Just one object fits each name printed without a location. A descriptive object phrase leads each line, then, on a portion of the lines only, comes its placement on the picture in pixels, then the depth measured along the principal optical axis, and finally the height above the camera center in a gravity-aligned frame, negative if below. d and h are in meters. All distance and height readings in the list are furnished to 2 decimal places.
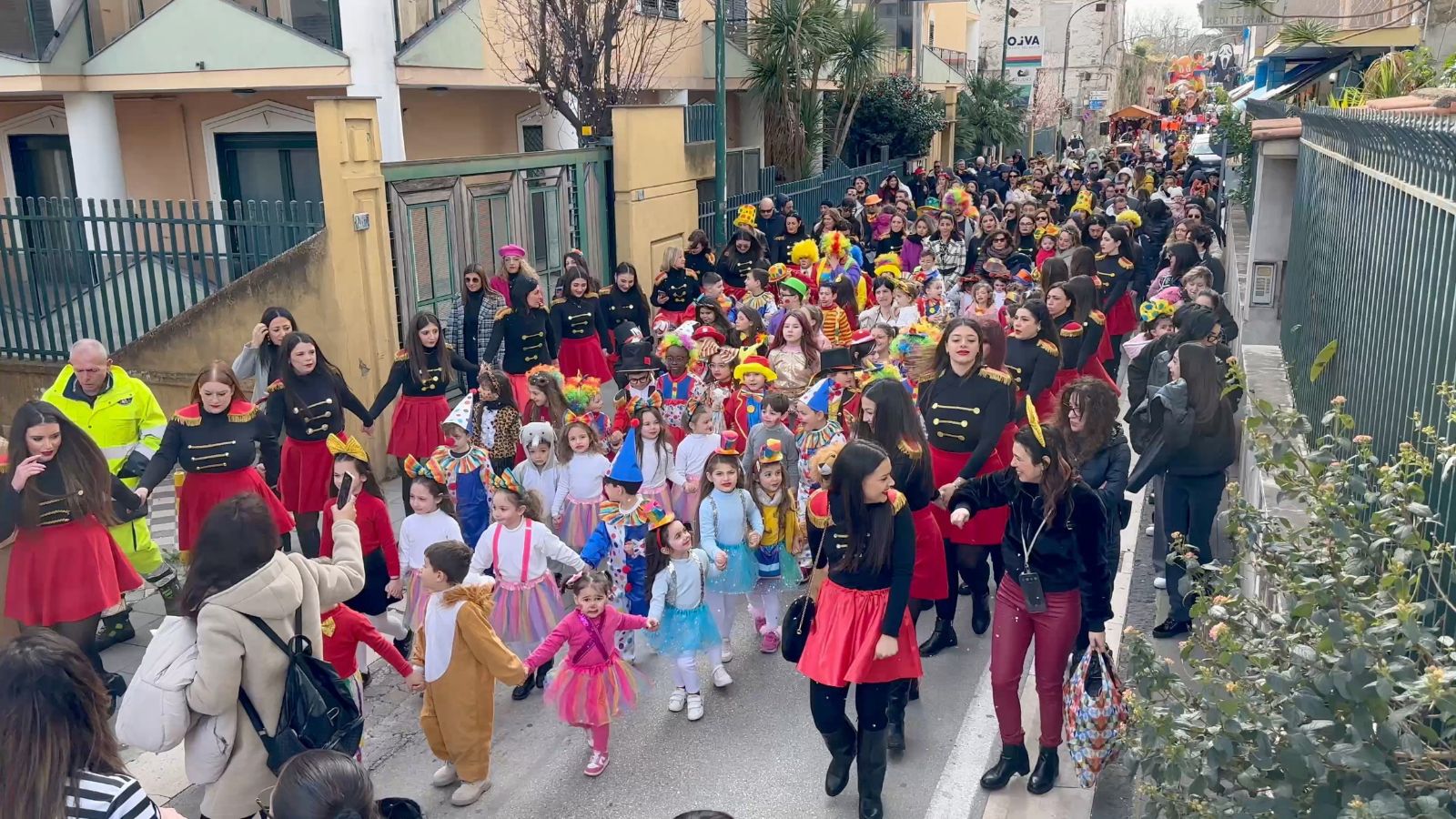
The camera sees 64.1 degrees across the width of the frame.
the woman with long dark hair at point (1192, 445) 6.11 -1.71
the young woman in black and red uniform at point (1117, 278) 11.05 -1.53
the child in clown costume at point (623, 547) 6.34 -2.24
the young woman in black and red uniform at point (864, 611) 4.59 -1.93
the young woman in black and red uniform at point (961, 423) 6.25 -1.62
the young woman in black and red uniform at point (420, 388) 8.05 -1.75
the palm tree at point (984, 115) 37.56 +0.04
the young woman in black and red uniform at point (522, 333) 9.20 -1.59
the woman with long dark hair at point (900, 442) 5.46 -1.49
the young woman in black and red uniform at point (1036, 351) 7.52 -1.50
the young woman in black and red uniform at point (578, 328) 10.29 -1.74
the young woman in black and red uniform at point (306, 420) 7.41 -1.79
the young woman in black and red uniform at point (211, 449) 6.65 -1.75
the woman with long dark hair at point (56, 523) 5.60 -1.85
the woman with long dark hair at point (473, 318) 9.65 -1.53
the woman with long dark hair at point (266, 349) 7.94 -1.45
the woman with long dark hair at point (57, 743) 2.88 -1.49
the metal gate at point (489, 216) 10.54 -0.87
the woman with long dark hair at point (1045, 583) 4.71 -1.86
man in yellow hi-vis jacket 6.68 -1.63
